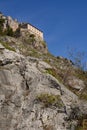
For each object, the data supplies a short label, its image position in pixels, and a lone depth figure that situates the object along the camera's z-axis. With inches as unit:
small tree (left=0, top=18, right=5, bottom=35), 2424.8
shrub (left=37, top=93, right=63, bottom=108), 787.2
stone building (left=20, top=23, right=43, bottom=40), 2954.5
